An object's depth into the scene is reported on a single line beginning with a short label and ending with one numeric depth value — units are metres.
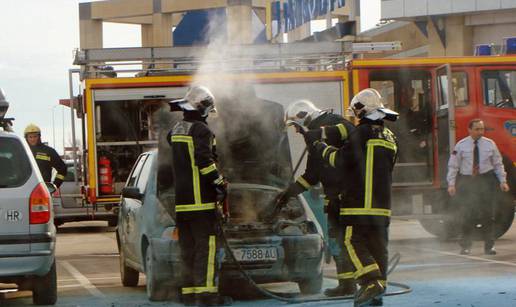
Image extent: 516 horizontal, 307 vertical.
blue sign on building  36.56
